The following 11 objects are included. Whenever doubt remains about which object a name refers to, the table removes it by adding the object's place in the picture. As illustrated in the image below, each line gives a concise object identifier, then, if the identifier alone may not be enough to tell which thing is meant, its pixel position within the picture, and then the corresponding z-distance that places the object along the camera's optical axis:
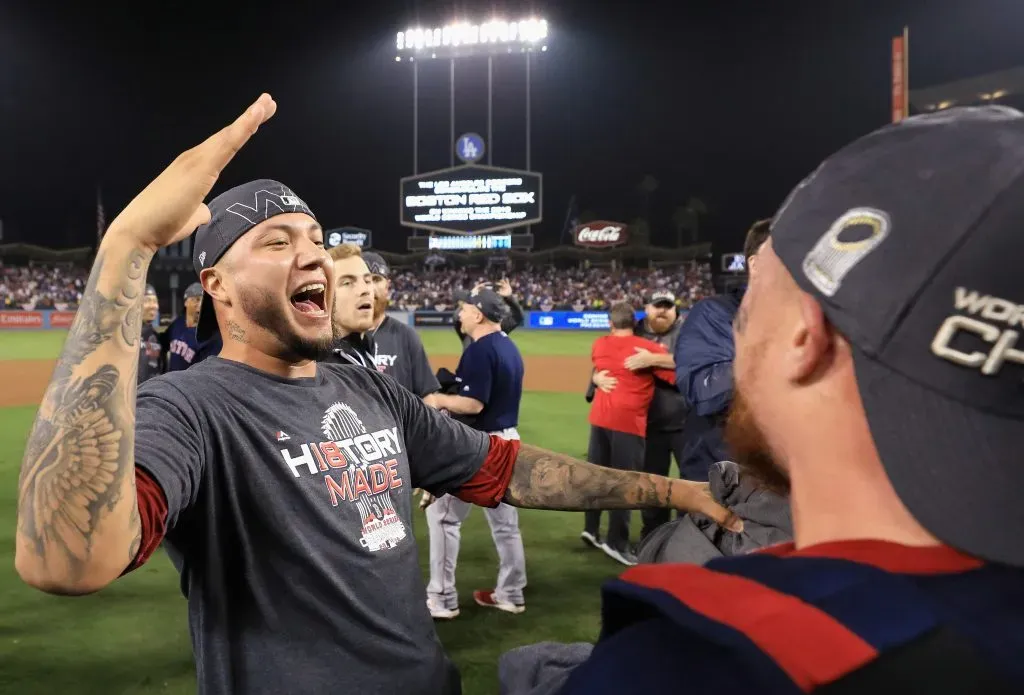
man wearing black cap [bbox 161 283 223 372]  6.16
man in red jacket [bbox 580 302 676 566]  5.80
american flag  49.91
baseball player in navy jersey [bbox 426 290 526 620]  4.70
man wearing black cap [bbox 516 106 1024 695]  0.53
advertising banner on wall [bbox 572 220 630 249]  49.03
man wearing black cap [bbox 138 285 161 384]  6.50
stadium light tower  41.16
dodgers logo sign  41.33
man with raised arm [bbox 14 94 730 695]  1.17
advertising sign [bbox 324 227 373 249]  44.16
